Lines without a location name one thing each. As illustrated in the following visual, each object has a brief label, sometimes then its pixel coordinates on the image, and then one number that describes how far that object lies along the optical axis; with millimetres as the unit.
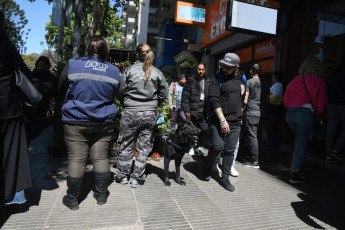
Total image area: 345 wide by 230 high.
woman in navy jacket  3008
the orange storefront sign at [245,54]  9634
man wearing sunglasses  3986
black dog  3854
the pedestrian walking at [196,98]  5629
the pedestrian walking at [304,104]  4320
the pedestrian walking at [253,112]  5219
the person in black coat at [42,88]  4098
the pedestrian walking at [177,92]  6648
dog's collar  3906
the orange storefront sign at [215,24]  10773
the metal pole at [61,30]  6864
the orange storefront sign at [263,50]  8333
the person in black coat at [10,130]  2646
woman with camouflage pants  3754
